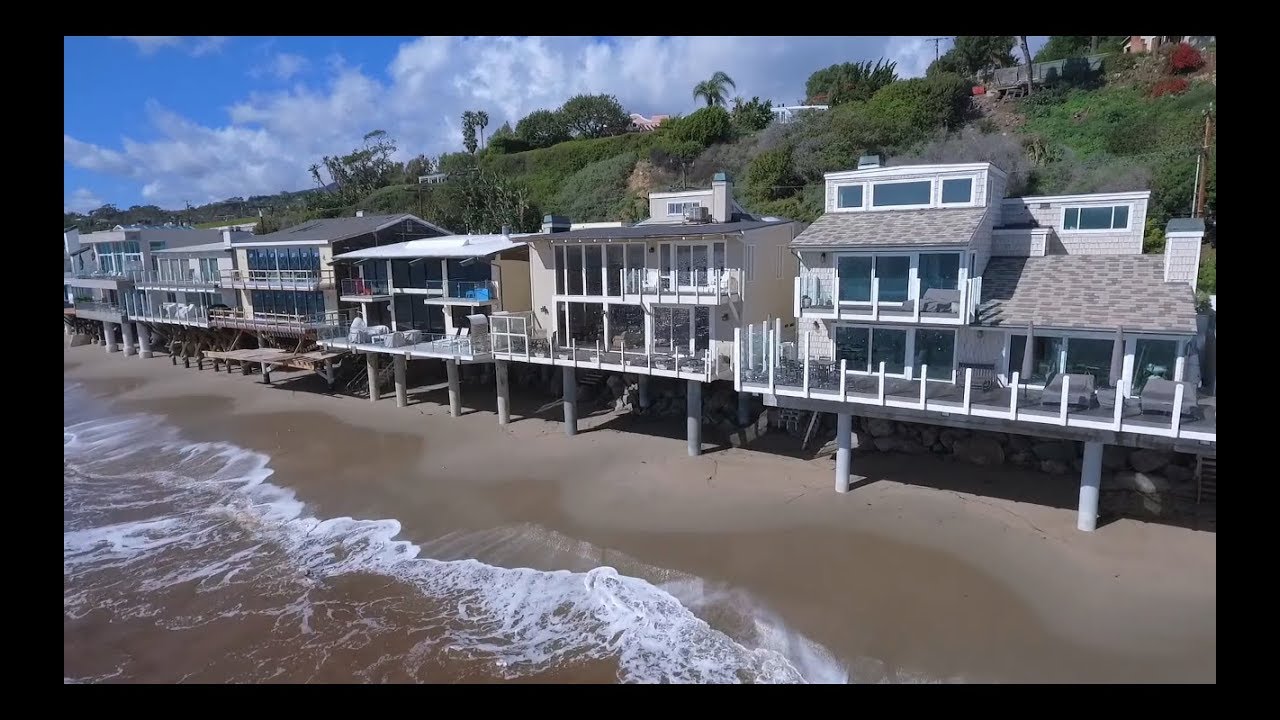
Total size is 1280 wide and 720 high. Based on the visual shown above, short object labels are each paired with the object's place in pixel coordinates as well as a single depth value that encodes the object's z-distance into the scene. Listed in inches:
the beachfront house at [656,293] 832.3
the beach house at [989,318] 592.4
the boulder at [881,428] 789.2
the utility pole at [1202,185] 991.6
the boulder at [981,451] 729.0
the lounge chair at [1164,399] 546.9
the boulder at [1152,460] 630.5
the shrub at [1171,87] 1499.8
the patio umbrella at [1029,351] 634.8
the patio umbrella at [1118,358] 611.5
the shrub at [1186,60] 1546.5
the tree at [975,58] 1860.2
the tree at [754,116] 1920.5
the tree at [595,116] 2522.1
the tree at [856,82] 1891.0
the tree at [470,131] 2696.9
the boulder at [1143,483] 616.8
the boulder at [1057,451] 701.3
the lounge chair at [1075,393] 573.9
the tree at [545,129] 2541.8
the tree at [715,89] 2203.5
